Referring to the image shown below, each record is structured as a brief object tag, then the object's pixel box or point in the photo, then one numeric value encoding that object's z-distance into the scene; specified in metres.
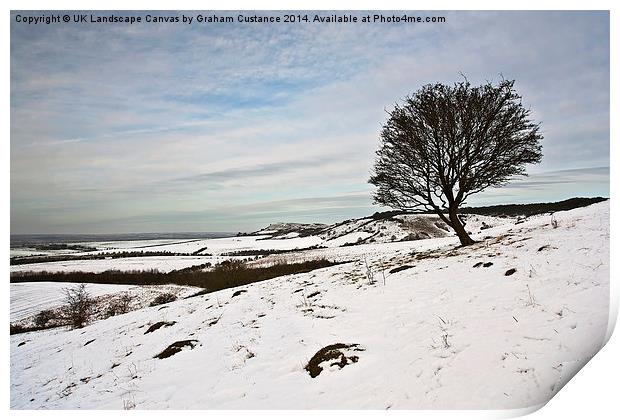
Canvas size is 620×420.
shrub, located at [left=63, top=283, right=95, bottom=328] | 13.16
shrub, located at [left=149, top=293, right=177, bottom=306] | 15.80
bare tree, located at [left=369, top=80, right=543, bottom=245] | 9.66
